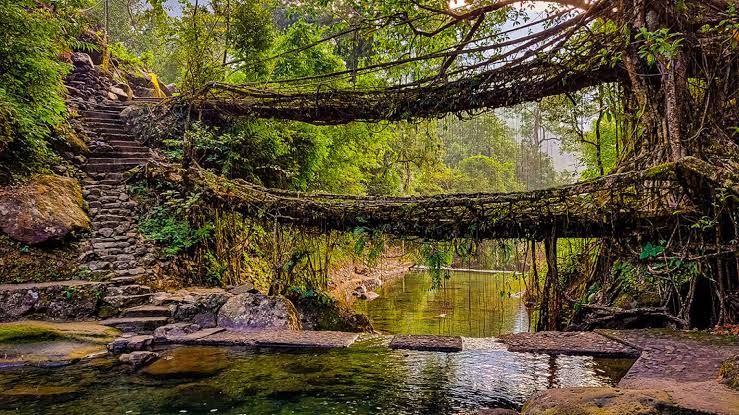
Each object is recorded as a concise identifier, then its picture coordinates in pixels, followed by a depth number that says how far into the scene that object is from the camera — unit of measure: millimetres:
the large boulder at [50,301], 5883
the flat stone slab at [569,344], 4316
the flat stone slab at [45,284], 6092
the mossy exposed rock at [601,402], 2311
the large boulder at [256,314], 5809
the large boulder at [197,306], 6062
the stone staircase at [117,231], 6239
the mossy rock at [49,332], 4914
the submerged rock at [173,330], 5301
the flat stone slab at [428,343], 4832
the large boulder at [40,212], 7008
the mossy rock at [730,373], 2645
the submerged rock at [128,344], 4965
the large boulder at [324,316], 6949
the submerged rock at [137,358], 4477
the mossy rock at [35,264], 6660
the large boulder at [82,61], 13461
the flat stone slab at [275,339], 4945
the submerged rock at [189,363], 4246
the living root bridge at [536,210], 4918
